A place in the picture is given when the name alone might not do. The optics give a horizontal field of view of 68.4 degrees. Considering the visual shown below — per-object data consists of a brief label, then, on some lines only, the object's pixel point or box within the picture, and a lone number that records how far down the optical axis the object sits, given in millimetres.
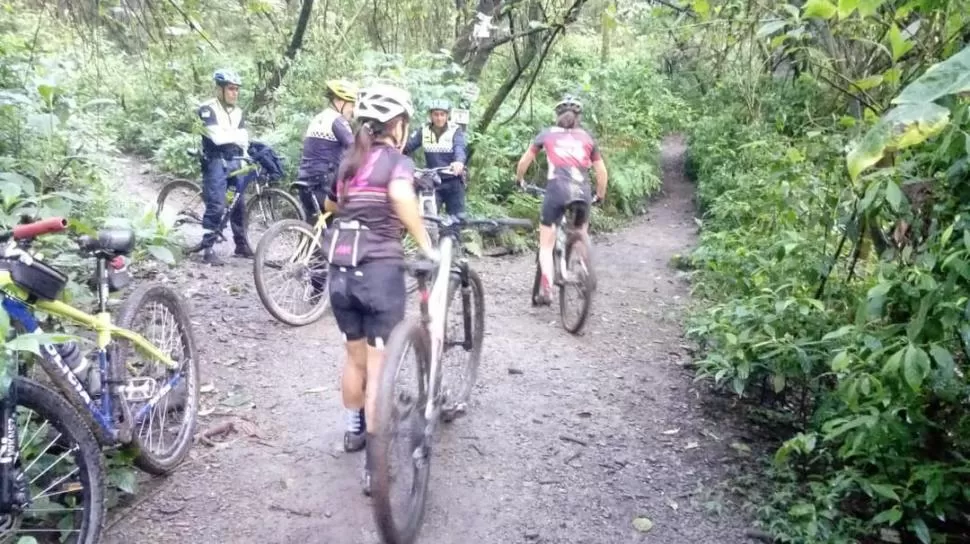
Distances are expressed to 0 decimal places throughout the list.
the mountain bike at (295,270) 6016
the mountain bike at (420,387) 3105
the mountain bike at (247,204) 7941
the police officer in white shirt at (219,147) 7516
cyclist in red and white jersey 6688
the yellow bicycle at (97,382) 2791
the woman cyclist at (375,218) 3562
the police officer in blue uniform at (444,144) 7793
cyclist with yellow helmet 6645
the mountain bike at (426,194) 5083
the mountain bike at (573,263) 6582
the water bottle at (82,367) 3324
